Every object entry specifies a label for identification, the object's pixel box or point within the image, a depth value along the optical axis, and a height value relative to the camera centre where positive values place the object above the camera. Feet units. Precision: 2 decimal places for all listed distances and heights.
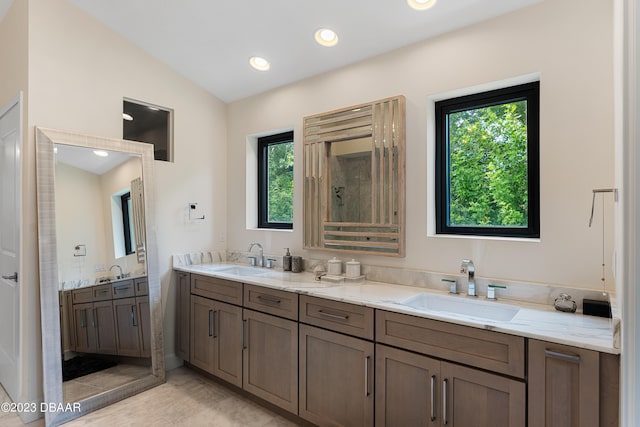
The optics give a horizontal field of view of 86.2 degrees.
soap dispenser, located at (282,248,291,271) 9.73 -1.54
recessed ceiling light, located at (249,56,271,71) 9.42 +4.07
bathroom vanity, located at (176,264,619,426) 4.45 -2.53
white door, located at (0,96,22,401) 8.01 -0.76
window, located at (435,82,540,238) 6.70 +0.89
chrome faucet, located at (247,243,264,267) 10.63 -1.53
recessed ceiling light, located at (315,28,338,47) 7.97 +4.07
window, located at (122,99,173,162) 9.65 +2.46
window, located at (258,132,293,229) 10.83 +0.89
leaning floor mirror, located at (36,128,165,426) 7.72 -1.55
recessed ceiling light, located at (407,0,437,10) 6.63 +3.97
